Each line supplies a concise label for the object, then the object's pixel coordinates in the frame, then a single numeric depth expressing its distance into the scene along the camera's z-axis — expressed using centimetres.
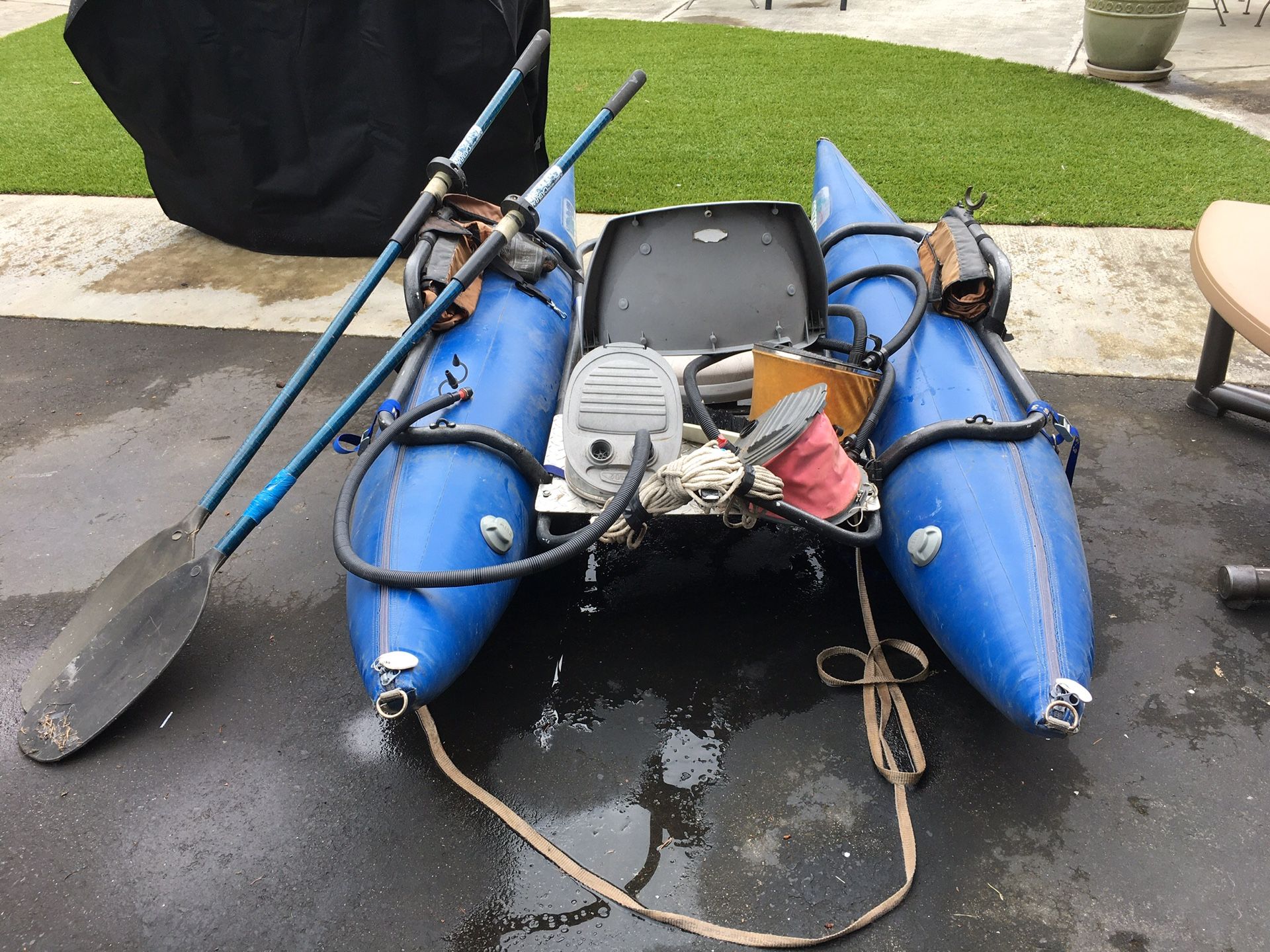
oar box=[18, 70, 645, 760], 270
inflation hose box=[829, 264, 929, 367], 299
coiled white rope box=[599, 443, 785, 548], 238
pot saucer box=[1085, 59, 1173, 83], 788
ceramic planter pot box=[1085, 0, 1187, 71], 754
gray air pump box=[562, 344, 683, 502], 267
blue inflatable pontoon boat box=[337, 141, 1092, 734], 233
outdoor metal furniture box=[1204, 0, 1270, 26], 998
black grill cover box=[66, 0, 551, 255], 482
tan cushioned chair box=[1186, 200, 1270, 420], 304
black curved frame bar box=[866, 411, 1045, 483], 270
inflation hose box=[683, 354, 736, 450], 272
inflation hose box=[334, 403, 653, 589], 226
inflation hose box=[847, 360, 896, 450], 287
